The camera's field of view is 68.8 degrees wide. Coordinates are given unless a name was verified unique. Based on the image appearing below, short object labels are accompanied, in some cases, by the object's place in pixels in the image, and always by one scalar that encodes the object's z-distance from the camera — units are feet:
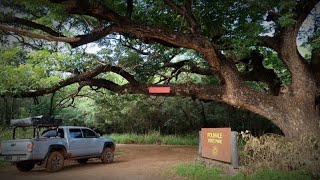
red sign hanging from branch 32.22
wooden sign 25.57
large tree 27.45
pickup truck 27.75
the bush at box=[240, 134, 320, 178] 20.97
